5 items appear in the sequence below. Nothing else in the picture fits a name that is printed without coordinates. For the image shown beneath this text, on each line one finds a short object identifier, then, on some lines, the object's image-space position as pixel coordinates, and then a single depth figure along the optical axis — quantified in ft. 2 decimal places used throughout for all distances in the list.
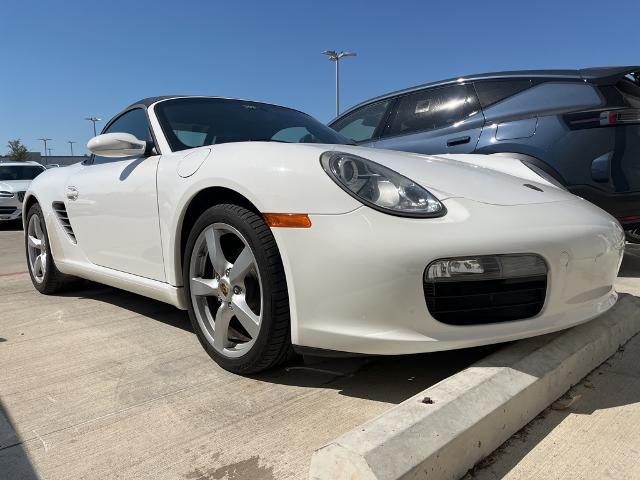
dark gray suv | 11.81
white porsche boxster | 5.95
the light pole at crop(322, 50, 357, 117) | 84.89
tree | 176.96
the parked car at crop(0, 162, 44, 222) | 34.09
